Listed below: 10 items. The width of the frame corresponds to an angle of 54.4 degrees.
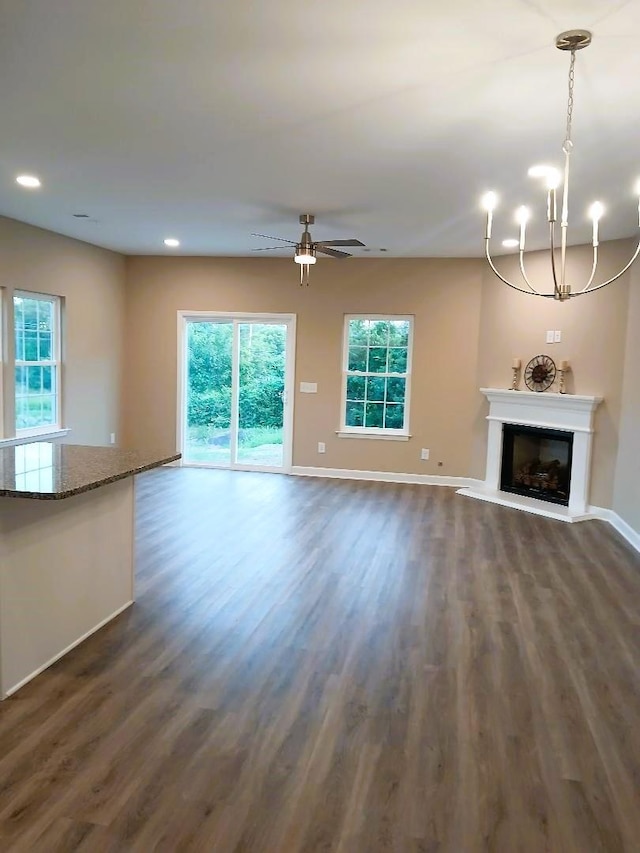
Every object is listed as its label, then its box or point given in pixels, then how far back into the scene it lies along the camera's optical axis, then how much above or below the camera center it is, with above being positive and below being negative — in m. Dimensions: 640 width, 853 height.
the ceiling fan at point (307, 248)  5.18 +1.05
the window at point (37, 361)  6.36 +0.02
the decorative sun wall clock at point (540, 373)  6.65 +0.10
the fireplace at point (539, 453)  6.34 -0.79
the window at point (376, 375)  7.75 +0.01
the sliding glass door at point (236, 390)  8.03 -0.25
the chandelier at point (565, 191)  2.34 +0.85
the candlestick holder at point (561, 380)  6.53 +0.03
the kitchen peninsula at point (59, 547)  2.71 -0.91
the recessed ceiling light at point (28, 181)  4.48 +1.32
